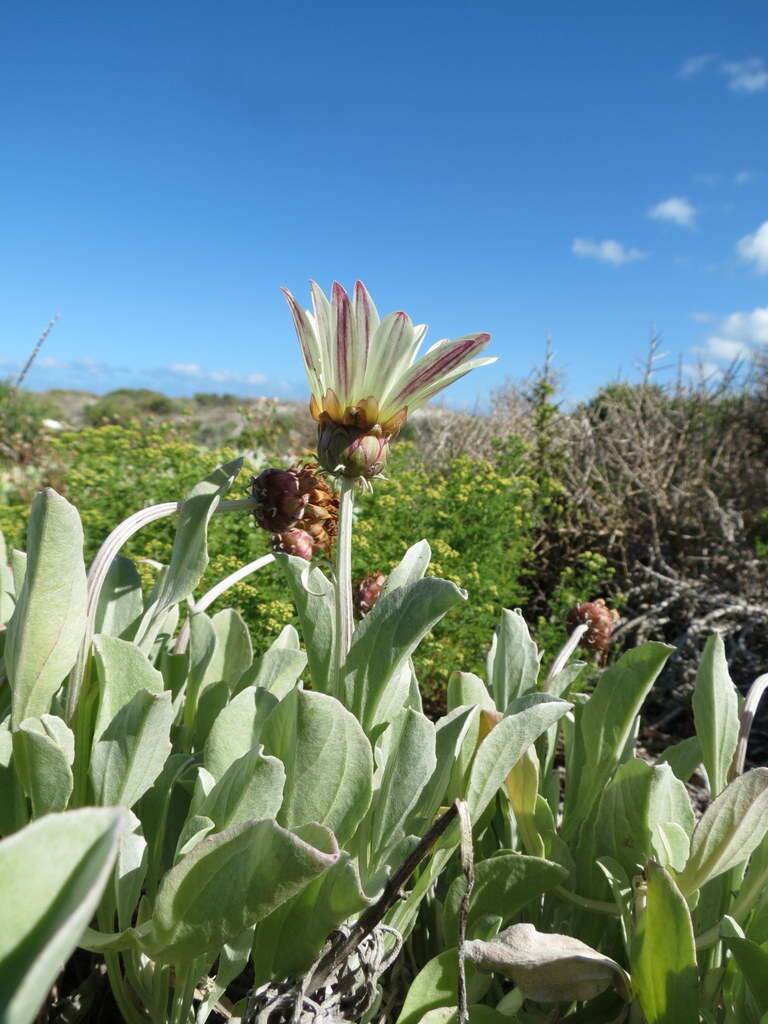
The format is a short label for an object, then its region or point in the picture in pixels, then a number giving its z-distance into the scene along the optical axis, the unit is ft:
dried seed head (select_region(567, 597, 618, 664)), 1.13
